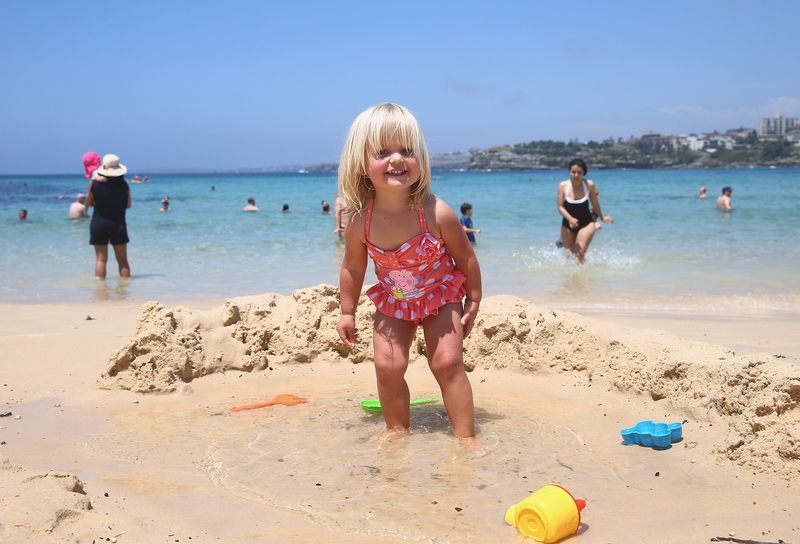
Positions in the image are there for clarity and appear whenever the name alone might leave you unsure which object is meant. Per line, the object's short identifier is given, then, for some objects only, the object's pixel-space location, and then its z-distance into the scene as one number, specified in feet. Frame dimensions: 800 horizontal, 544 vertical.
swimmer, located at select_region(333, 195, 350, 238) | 41.02
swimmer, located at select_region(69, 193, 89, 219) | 57.87
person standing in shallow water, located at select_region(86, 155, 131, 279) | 25.57
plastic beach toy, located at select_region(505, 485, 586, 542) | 6.35
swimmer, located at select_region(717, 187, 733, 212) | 58.23
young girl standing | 9.01
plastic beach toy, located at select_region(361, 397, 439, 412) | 10.84
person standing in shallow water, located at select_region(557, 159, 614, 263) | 27.07
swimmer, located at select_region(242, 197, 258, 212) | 69.94
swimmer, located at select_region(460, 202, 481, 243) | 38.78
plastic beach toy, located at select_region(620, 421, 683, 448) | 8.94
